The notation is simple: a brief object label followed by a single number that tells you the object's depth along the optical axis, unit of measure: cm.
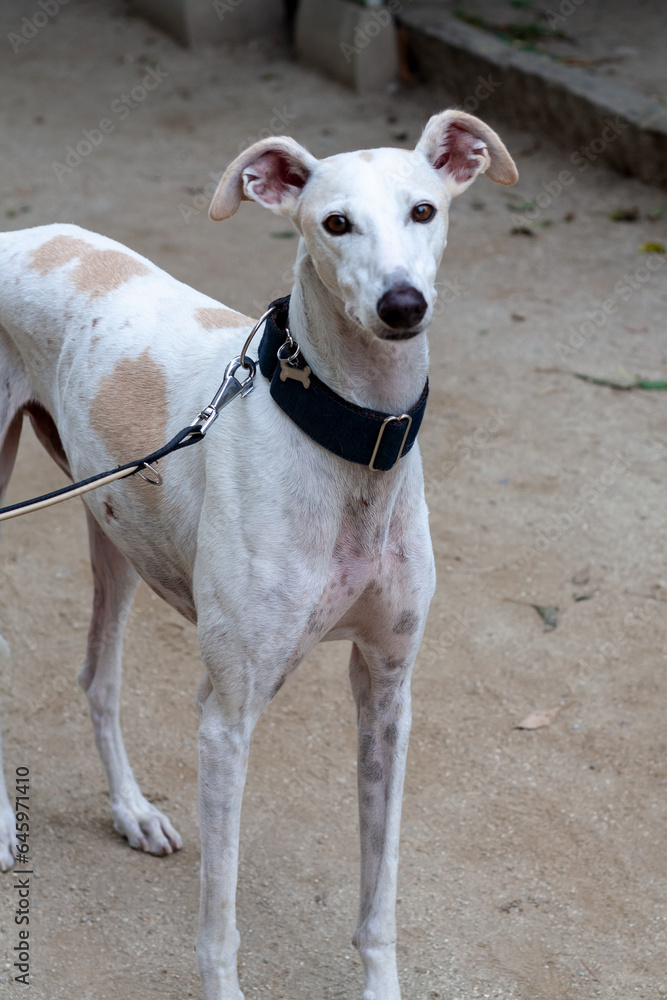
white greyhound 213
